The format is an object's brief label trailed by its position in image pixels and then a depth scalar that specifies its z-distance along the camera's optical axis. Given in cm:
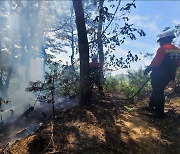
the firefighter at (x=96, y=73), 450
